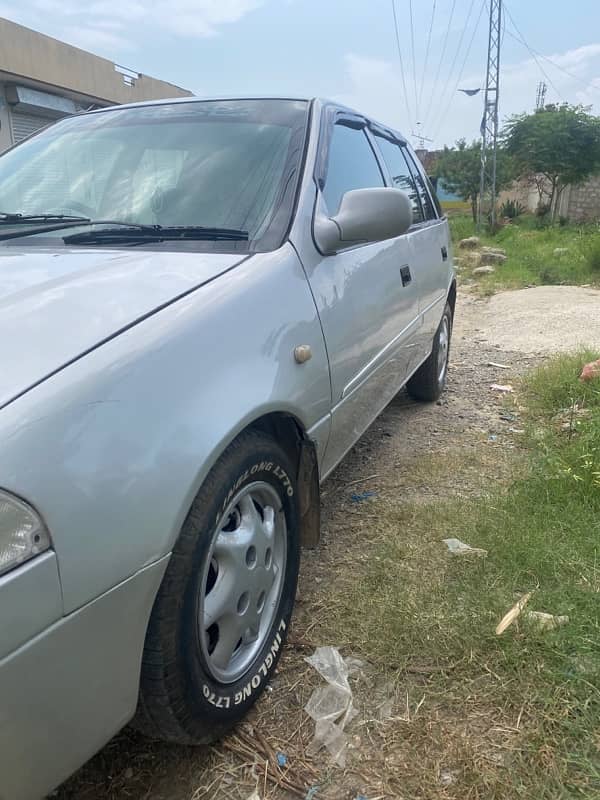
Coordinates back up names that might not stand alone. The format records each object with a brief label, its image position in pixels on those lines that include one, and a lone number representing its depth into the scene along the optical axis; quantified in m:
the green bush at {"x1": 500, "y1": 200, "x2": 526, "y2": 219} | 29.59
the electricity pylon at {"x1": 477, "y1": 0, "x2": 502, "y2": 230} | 22.09
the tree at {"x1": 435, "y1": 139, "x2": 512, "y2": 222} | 30.84
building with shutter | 15.97
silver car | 1.18
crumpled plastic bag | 1.80
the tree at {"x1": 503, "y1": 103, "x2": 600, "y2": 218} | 21.87
